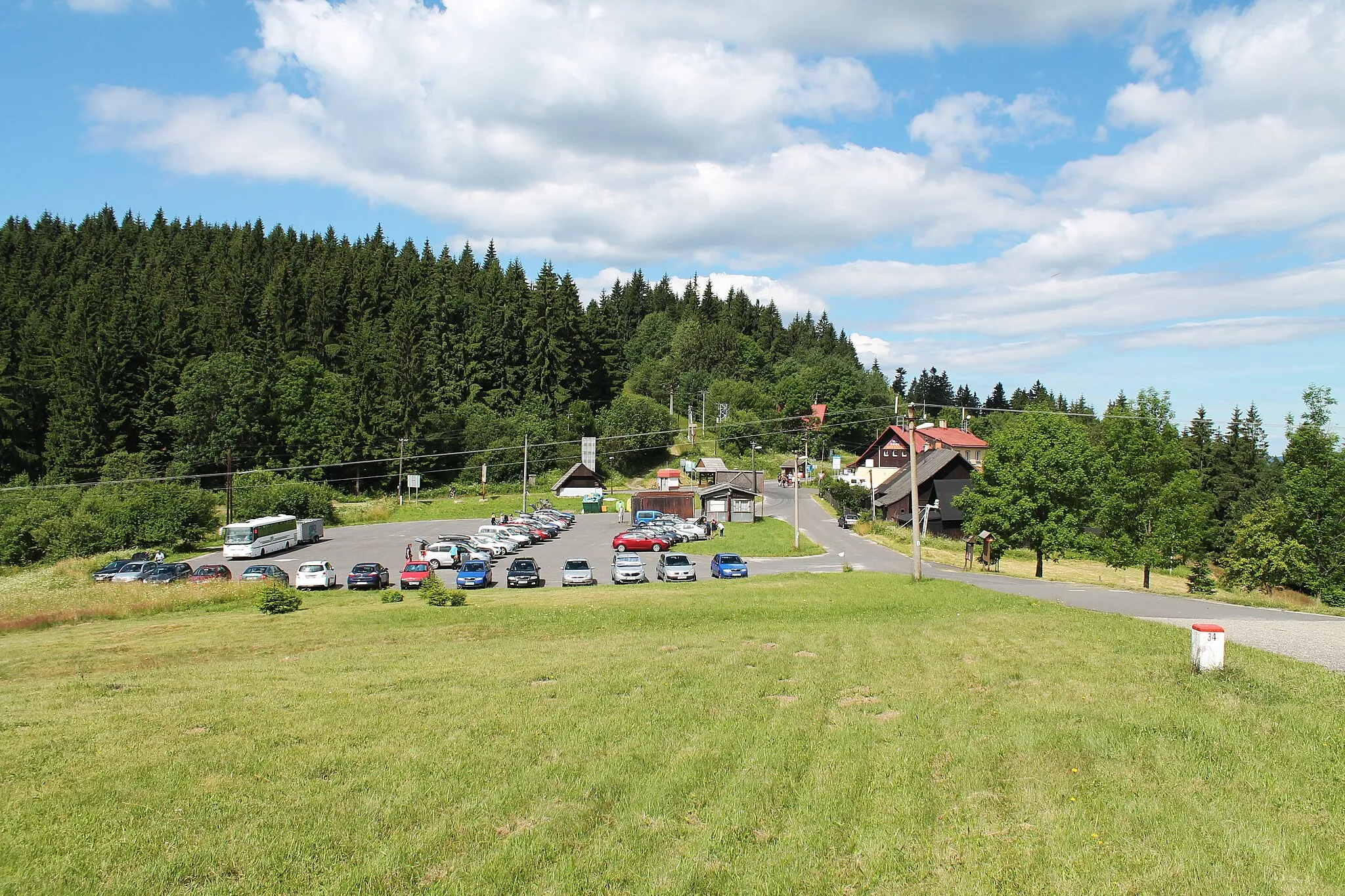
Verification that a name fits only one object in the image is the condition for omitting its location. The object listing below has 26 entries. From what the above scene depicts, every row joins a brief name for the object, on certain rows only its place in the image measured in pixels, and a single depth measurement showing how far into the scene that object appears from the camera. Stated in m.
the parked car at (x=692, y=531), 65.69
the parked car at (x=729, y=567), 43.50
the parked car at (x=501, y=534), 59.22
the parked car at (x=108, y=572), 45.47
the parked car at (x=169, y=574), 43.09
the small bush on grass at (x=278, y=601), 29.48
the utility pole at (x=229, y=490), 63.48
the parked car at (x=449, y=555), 50.28
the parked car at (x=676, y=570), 42.25
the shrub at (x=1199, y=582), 40.59
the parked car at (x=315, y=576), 42.28
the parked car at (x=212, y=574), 42.59
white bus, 57.66
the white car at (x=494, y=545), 55.97
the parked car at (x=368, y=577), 41.31
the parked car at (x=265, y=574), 41.72
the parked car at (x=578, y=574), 41.06
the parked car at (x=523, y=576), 40.78
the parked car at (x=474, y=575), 41.16
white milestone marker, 12.65
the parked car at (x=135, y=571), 44.25
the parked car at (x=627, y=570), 41.34
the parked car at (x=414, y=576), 40.62
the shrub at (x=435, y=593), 29.72
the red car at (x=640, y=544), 58.03
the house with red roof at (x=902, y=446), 101.56
